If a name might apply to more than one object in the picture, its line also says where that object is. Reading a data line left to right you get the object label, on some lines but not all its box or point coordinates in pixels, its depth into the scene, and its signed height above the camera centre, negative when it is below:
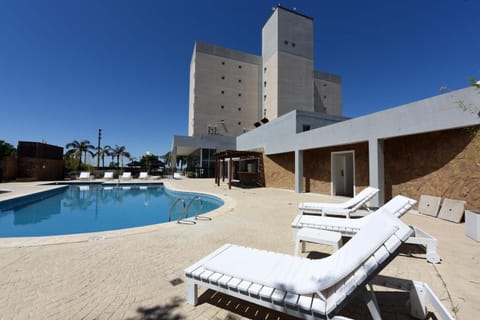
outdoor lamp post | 28.35 +4.54
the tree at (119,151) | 34.09 +2.65
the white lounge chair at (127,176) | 21.50 -1.10
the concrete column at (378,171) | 6.95 -0.11
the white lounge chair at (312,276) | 1.33 -0.94
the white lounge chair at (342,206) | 4.86 -1.01
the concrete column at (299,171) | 10.94 -0.21
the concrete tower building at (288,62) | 23.73 +13.36
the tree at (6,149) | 29.59 +2.55
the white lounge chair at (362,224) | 2.75 -0.96
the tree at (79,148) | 29.50 +2.83
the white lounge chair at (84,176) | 19.84 -1.05
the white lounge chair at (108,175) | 20.95 -0.98
